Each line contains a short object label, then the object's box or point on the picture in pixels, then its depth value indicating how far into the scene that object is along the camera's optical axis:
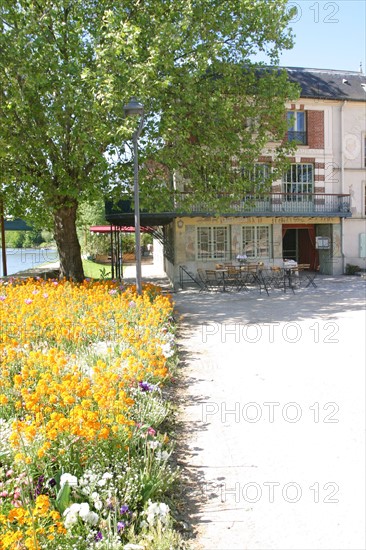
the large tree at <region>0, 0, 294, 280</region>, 12.05
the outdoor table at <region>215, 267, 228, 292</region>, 17.55
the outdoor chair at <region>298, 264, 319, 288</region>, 18.93
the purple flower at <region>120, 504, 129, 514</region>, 2.97
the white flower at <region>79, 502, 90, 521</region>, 2.66
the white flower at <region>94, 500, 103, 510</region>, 2.91
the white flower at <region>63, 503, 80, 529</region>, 2.66
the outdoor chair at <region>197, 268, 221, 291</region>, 18.73
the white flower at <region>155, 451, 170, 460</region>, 3.67
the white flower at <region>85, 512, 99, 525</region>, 2.74
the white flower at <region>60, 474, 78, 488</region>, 2.99
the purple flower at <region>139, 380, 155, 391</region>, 4.52
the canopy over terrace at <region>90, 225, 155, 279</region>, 19.71
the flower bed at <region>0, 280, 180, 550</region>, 2.72
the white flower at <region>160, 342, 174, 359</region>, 6.33
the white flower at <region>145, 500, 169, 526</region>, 2.99
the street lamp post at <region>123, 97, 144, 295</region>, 10.10
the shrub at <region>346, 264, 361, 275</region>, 23.83
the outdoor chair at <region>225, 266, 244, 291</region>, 18.09
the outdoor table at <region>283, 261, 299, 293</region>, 17.55
